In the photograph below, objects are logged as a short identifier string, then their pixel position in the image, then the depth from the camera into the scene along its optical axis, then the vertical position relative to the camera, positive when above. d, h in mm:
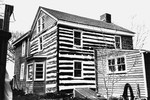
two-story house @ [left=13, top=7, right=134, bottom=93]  14656 +1482
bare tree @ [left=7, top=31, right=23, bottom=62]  39678 +4228
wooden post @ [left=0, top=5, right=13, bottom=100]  3223 +261
